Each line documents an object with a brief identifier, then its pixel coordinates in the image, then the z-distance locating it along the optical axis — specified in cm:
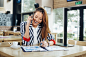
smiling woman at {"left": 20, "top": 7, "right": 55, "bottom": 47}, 246
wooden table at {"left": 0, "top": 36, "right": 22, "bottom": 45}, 379
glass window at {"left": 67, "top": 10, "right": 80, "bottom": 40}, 627
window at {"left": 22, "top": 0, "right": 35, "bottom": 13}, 799
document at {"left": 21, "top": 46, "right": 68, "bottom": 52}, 171
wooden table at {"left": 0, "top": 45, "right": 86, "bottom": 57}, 146
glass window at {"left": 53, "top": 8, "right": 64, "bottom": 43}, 691
